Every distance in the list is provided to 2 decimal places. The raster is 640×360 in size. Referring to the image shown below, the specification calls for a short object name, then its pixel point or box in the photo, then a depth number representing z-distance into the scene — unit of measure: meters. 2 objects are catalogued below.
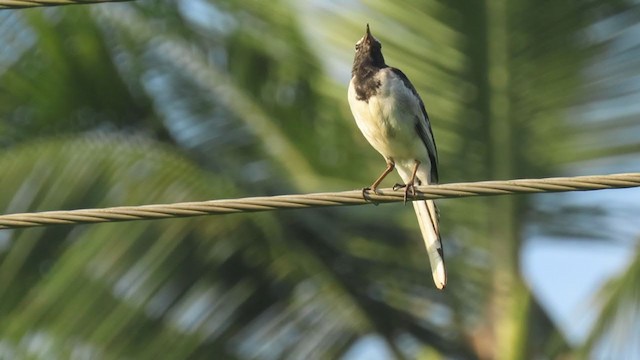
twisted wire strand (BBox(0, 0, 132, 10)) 15.34
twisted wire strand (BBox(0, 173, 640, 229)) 14.21
